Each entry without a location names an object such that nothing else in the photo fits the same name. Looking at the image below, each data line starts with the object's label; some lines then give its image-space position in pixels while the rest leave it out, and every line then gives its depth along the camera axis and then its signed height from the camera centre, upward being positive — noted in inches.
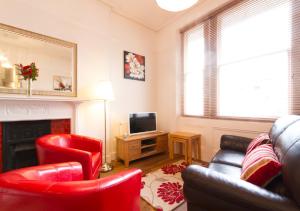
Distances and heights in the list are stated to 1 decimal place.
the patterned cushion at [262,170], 40.6 -17.3
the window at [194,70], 125.7 +28.8
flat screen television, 123.1 -13.3
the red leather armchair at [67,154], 68.6 -21.3
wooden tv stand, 113.3 -30.6
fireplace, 84.0 -17.9
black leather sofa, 33.3 -20.1
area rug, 69.5 -42.2
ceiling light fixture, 61.4 +40.1
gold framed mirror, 83.1 +26.6
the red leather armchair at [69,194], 29.1 -16.8
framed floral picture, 135.0 +35.1
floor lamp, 103.6 +9.4
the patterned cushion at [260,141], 67.5 -15.8
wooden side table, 114.1 -26.5
